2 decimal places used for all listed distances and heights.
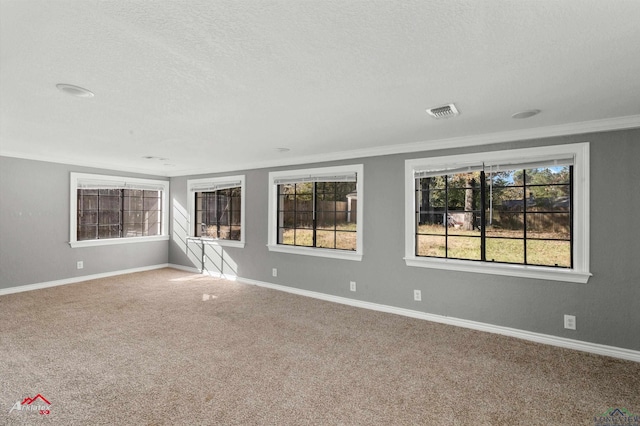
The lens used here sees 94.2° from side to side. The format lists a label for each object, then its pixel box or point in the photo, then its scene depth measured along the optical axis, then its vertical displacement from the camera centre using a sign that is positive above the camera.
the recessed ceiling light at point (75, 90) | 2.12 +0.91
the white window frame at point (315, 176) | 4.30 +0.04
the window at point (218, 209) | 5.86 +0.10
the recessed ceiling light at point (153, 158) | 4.82 +0.94
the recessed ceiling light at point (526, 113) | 2.60 +0.91
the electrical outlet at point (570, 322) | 3.03 -1.09
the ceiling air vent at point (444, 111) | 2.52 +0.91
